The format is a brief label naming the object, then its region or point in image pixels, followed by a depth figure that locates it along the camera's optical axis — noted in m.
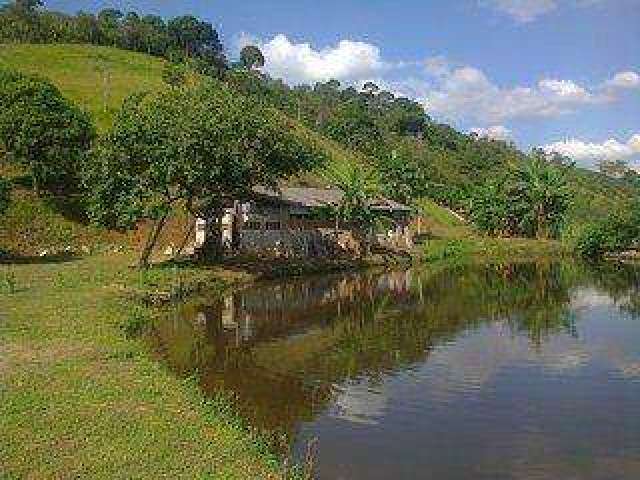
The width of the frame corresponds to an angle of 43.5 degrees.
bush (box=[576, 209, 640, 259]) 83.75
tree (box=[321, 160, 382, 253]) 72.19
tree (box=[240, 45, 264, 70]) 179.62
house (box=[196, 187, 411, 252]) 66.19
